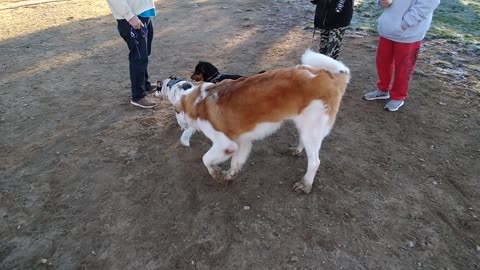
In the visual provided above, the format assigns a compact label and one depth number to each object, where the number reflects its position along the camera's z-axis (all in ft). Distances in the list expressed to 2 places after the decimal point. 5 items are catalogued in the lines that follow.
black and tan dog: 15.42
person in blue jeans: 12.36
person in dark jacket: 14.08
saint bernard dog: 9.47
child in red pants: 12.53
